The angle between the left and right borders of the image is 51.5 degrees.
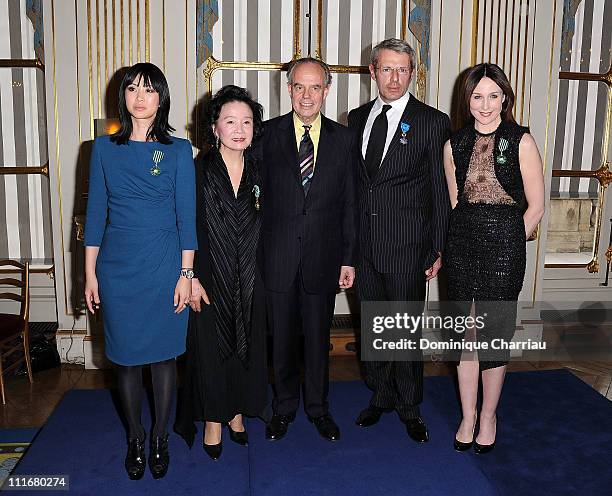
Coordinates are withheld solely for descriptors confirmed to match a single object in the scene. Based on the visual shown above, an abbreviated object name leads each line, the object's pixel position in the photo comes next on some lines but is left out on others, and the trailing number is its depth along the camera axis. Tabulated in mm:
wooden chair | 3805
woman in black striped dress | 2598
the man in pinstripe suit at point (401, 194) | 2857
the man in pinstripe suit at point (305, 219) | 2789
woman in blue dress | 2438
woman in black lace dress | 2648
